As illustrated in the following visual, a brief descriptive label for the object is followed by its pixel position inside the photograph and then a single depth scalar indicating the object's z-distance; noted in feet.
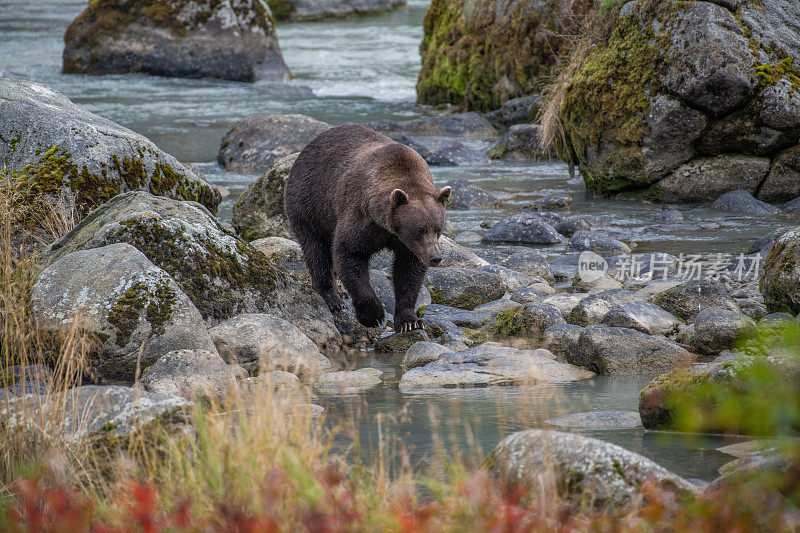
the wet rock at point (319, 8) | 276.82
